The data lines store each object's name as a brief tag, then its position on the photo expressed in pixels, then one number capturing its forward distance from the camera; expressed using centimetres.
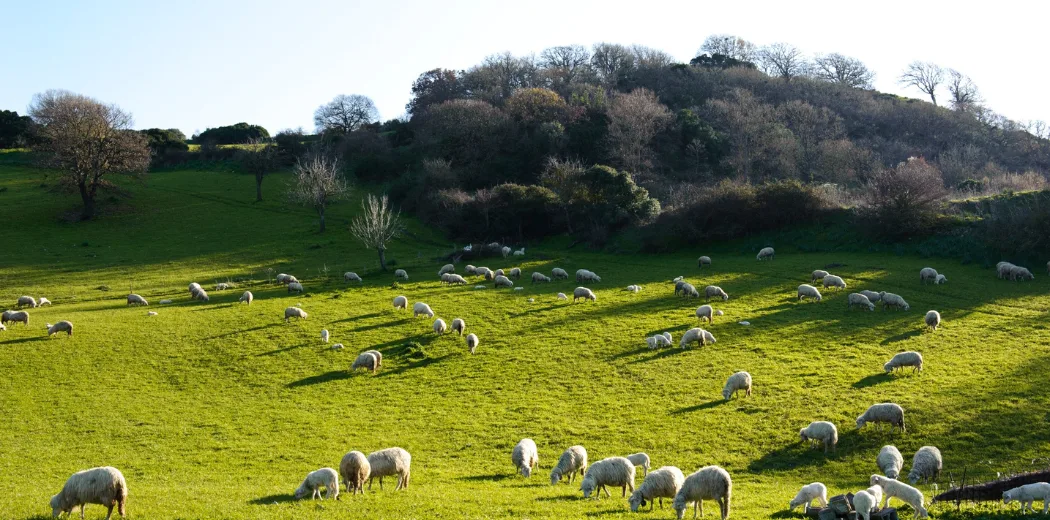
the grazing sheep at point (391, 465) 1658
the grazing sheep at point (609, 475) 1585
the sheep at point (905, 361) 2500
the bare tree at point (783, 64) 11981
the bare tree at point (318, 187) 6656
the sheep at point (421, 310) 3588
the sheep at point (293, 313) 3631
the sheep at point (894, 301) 3431
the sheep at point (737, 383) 2366
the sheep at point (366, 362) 2848
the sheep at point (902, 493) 1272
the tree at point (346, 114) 11550
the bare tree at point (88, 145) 6788
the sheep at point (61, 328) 3347
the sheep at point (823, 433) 1928
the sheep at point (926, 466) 1694
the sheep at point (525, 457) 1805
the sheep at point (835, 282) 3902
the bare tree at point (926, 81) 11275
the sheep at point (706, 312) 3303
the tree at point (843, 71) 11819
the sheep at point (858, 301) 3434
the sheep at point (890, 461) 1681
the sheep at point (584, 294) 3900
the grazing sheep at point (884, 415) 2008
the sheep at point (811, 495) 1375
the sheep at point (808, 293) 3669
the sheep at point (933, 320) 3077
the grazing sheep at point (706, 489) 1371
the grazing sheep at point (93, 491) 1409
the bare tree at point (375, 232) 5131
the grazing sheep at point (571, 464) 1744
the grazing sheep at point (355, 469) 1592
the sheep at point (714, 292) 3793
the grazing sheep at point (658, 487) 1453
